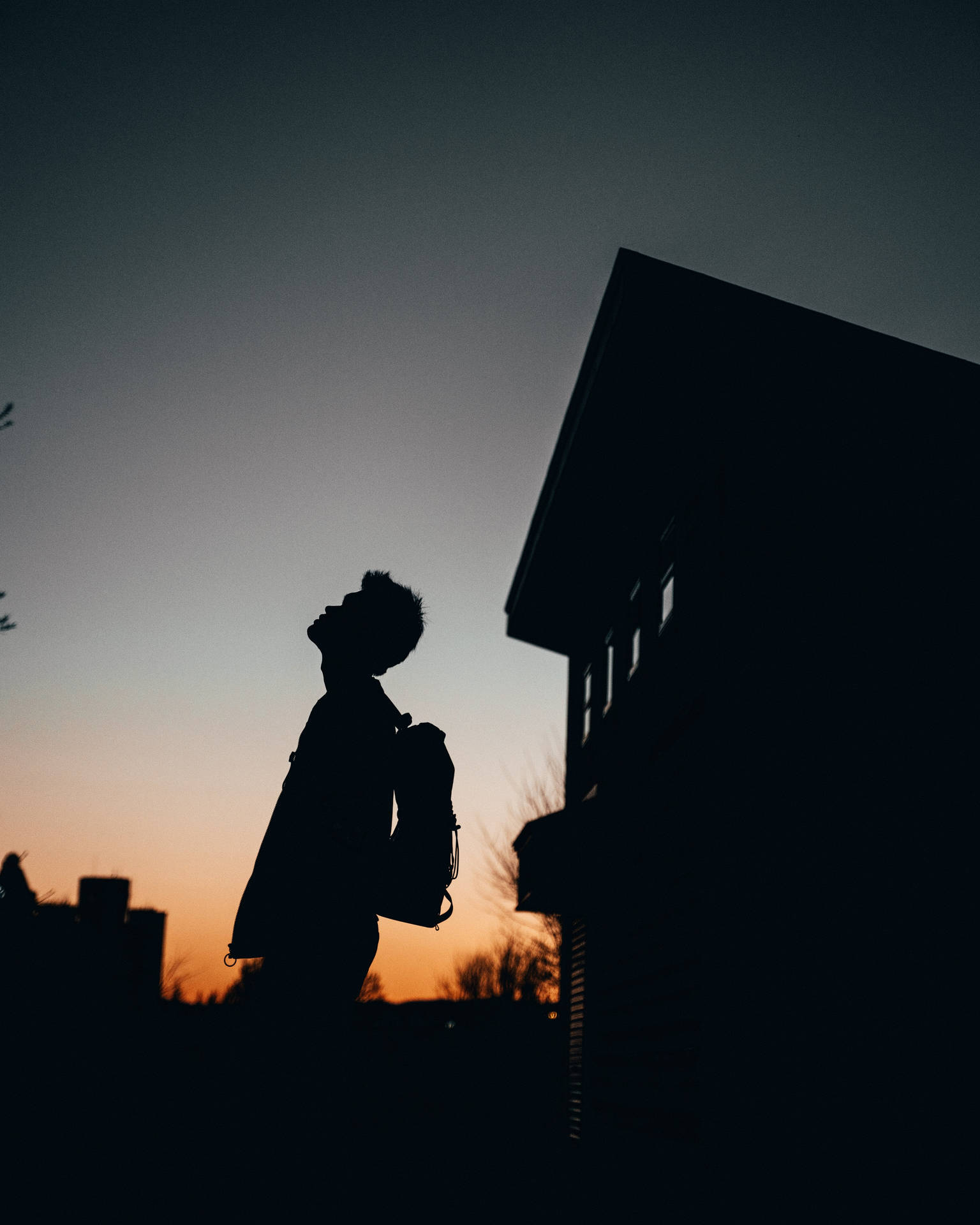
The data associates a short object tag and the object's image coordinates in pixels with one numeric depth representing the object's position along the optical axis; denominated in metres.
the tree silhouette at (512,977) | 35.50
